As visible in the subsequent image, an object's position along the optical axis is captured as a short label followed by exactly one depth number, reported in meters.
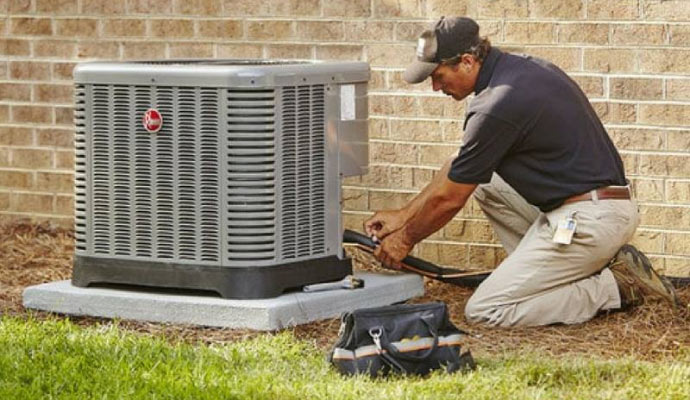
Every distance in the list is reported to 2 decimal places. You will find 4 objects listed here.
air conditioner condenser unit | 8.06
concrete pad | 8.05
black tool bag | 6.99
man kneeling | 8.09
